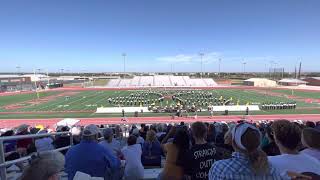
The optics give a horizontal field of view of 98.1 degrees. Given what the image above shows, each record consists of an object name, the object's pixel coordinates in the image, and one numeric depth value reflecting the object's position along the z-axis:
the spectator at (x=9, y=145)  3.75
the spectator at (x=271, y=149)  2.46
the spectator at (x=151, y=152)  3.24
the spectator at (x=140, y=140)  3.86
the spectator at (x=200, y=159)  1.69
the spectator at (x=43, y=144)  3.50
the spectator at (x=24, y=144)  3.57
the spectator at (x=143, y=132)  5.14
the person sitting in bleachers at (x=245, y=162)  1.20
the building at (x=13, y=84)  35.70
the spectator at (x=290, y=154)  1.41
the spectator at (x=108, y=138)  2.78
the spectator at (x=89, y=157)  1.88
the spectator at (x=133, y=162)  2.45
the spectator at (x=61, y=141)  3.65
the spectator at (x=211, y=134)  3.25
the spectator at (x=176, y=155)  1.80
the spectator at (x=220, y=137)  3.52
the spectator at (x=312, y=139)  1.70
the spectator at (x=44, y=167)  1.06
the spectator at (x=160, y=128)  6.45
